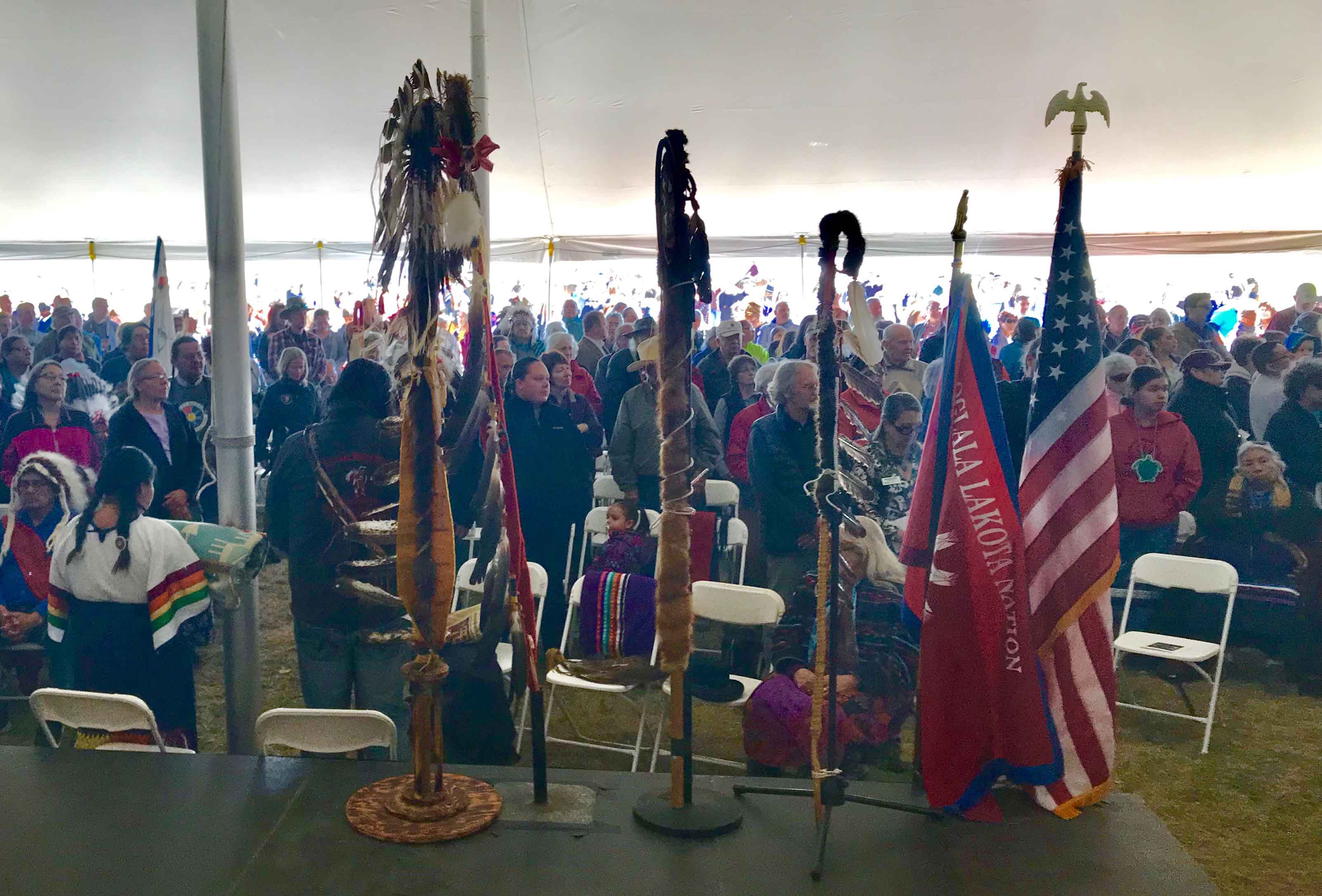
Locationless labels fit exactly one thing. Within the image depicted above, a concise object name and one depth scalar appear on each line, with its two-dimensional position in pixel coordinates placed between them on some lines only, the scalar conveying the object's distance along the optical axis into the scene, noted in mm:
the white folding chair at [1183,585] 4469
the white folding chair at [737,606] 4008
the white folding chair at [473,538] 5070
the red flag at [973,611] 2561
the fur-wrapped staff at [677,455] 2303
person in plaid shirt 8008
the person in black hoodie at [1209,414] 5473
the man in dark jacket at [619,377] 6832
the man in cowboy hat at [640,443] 5305
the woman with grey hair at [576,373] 6992
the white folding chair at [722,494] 5891
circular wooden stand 2314
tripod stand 2254
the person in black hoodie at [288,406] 6828
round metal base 2346
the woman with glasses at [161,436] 4859
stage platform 2143
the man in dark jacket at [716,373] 6906
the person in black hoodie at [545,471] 5004
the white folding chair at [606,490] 6238
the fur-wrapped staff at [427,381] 2281
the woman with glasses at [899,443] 4496
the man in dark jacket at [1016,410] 3938
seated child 4535
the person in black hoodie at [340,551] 3230
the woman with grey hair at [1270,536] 5211
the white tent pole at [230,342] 3621
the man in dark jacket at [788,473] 4598
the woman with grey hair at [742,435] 6070
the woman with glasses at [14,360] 6719
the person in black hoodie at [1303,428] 5266
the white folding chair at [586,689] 3838
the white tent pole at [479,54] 4918
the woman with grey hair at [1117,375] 5457
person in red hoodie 5148
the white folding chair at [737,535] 5453
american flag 2654
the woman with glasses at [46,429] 4969
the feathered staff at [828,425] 2271
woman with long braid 3406
